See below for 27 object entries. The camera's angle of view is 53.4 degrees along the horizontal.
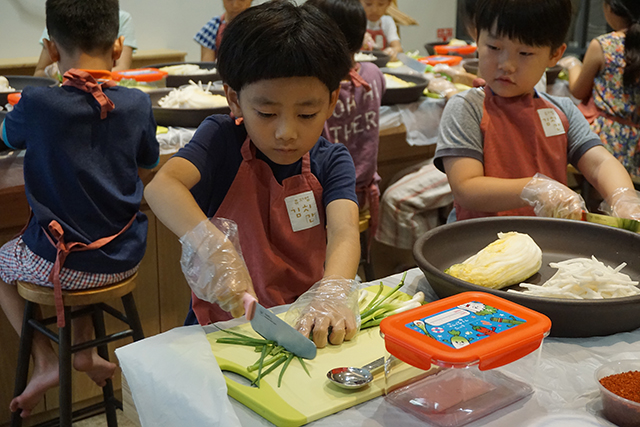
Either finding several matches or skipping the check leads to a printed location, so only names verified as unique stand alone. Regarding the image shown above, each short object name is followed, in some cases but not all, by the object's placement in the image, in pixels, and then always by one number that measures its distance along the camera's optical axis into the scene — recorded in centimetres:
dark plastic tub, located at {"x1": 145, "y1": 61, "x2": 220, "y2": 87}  323
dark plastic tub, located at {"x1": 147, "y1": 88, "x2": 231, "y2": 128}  256
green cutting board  95
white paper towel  100
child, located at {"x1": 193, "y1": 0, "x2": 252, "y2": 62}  468
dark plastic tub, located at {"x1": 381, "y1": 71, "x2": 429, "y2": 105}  323
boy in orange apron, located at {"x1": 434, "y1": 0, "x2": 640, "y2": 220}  177
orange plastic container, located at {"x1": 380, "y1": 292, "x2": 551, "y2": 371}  89
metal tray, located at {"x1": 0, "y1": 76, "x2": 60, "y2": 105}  298
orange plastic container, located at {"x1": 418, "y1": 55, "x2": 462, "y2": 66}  431
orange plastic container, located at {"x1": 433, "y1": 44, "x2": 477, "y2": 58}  483
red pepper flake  92
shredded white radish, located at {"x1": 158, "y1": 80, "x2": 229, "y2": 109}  272
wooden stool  203
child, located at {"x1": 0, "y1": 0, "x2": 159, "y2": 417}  199
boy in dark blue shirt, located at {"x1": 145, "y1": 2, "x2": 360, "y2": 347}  131
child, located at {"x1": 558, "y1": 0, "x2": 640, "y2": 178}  363
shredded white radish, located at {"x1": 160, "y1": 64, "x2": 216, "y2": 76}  340
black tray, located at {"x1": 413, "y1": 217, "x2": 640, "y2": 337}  114
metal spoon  100
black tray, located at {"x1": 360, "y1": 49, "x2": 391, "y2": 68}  398
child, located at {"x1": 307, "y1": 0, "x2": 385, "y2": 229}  270
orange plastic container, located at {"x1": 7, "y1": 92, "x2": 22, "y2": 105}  237
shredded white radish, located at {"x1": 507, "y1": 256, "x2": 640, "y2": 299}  124
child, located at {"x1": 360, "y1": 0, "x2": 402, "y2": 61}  520
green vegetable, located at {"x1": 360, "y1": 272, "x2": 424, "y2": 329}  123
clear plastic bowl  90
